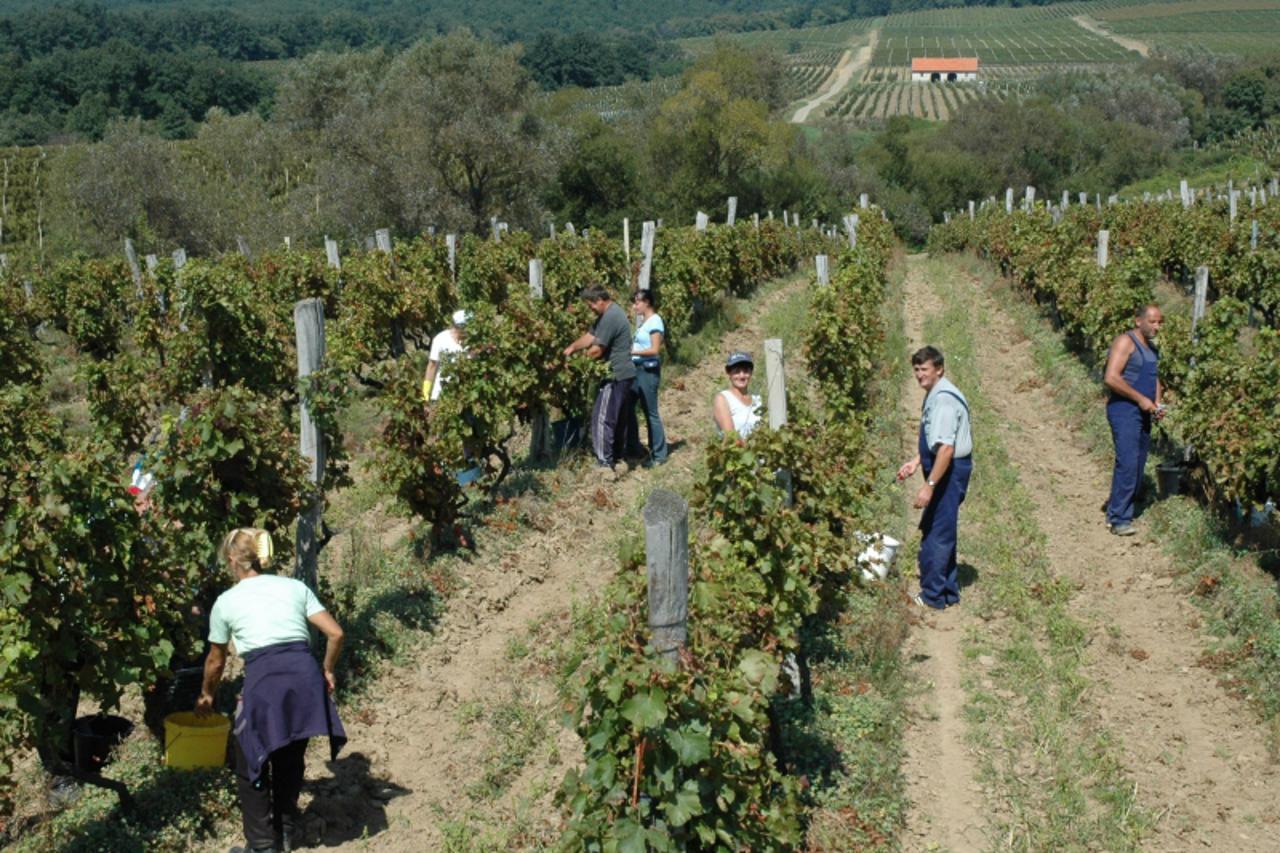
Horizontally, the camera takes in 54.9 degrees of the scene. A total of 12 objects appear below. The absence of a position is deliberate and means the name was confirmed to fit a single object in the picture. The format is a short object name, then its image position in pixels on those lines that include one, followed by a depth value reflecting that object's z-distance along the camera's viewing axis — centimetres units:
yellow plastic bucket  566
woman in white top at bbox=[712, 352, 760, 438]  767
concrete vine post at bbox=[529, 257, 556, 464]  1059
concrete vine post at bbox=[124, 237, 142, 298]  1936
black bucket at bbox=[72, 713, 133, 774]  547
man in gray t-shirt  986
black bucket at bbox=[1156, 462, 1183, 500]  935
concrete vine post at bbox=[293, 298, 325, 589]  695
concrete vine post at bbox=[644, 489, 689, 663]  414
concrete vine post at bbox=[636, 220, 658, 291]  1501
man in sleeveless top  854
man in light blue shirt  715
